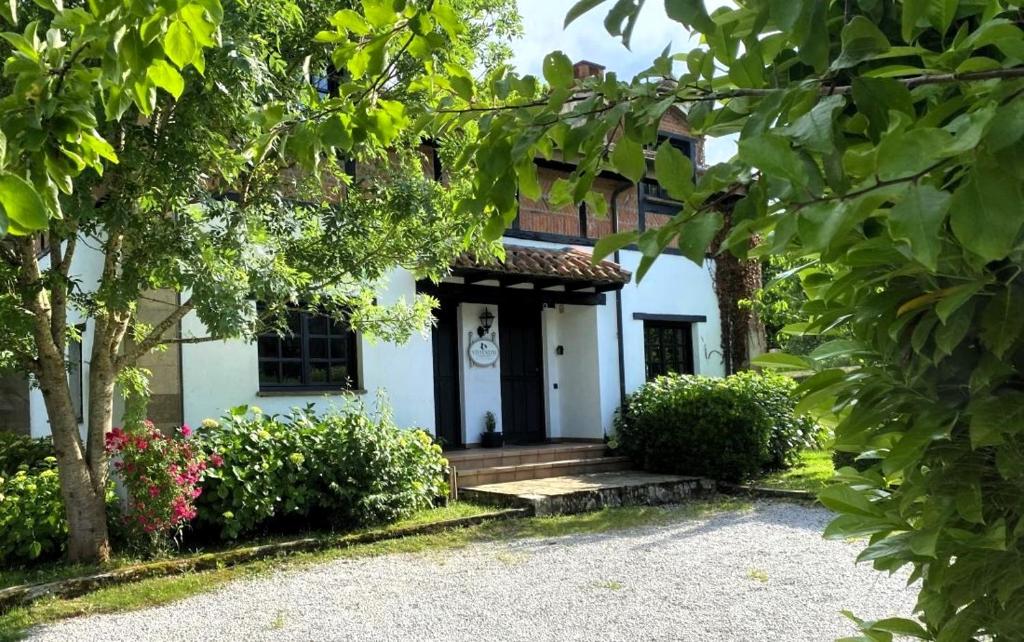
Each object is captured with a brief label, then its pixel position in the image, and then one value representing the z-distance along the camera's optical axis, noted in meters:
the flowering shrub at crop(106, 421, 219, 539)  6.59
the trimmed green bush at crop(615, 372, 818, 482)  10.73
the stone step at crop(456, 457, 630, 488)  10.15
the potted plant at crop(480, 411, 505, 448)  11.87
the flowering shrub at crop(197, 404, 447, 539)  7.33
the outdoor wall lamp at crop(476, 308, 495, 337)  12.15
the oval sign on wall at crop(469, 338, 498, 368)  11.97
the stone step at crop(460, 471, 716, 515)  9.04
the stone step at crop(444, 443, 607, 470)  10.54
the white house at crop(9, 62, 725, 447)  9.38
